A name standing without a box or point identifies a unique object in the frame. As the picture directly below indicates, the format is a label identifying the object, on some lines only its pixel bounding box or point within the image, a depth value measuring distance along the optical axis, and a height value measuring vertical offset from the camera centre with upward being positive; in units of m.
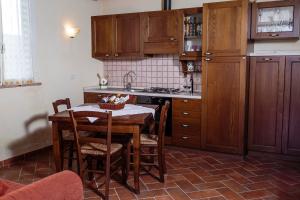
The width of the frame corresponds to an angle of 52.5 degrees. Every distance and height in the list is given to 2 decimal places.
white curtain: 3.66 +0.44
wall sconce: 4.65 +0.72
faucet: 5.31 +0.00
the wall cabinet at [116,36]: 4.84 +0.69
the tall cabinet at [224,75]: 3.90 +0.04
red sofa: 1.40 -0.55
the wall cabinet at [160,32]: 4.53 +0.70
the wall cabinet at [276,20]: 3.85 +0.76
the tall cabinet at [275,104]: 3.88 -0.35
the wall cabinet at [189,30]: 4.39 +0.70
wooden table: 2.87 -0.48
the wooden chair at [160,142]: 3.16 -0.69
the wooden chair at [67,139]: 3.36 -0.68
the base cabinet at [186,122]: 4.29 -0.64
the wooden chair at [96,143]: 2.73 -0.63
